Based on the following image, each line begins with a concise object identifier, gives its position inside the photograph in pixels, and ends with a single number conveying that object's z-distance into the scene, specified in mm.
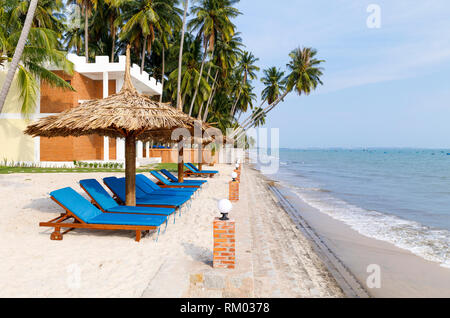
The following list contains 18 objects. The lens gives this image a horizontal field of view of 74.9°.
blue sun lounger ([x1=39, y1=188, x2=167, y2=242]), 4898
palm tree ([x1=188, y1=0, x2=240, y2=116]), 23602
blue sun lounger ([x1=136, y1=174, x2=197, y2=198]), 7898
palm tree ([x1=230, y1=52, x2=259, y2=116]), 39406
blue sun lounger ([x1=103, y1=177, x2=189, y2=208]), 6492
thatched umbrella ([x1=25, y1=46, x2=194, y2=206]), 5430
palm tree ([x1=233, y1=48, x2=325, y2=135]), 32250
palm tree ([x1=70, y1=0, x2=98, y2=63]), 20384
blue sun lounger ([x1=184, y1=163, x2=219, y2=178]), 14844
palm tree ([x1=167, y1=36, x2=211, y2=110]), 24500
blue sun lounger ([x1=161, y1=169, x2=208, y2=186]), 10716
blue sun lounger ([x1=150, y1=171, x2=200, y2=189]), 9557
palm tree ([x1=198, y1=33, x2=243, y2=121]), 27625
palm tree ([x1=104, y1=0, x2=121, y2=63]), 23867
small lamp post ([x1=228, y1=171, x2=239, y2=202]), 9023
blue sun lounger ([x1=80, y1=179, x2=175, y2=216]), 5594
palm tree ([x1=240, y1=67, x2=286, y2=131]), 39406
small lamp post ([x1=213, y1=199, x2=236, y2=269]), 3648
